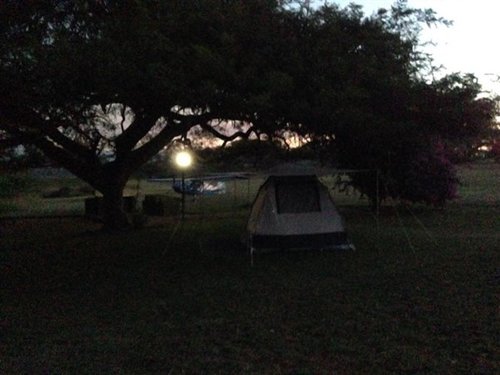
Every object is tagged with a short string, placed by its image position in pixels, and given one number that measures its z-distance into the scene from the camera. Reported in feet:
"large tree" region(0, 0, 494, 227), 31.27
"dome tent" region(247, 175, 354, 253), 47.98
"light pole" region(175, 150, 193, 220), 64.64
